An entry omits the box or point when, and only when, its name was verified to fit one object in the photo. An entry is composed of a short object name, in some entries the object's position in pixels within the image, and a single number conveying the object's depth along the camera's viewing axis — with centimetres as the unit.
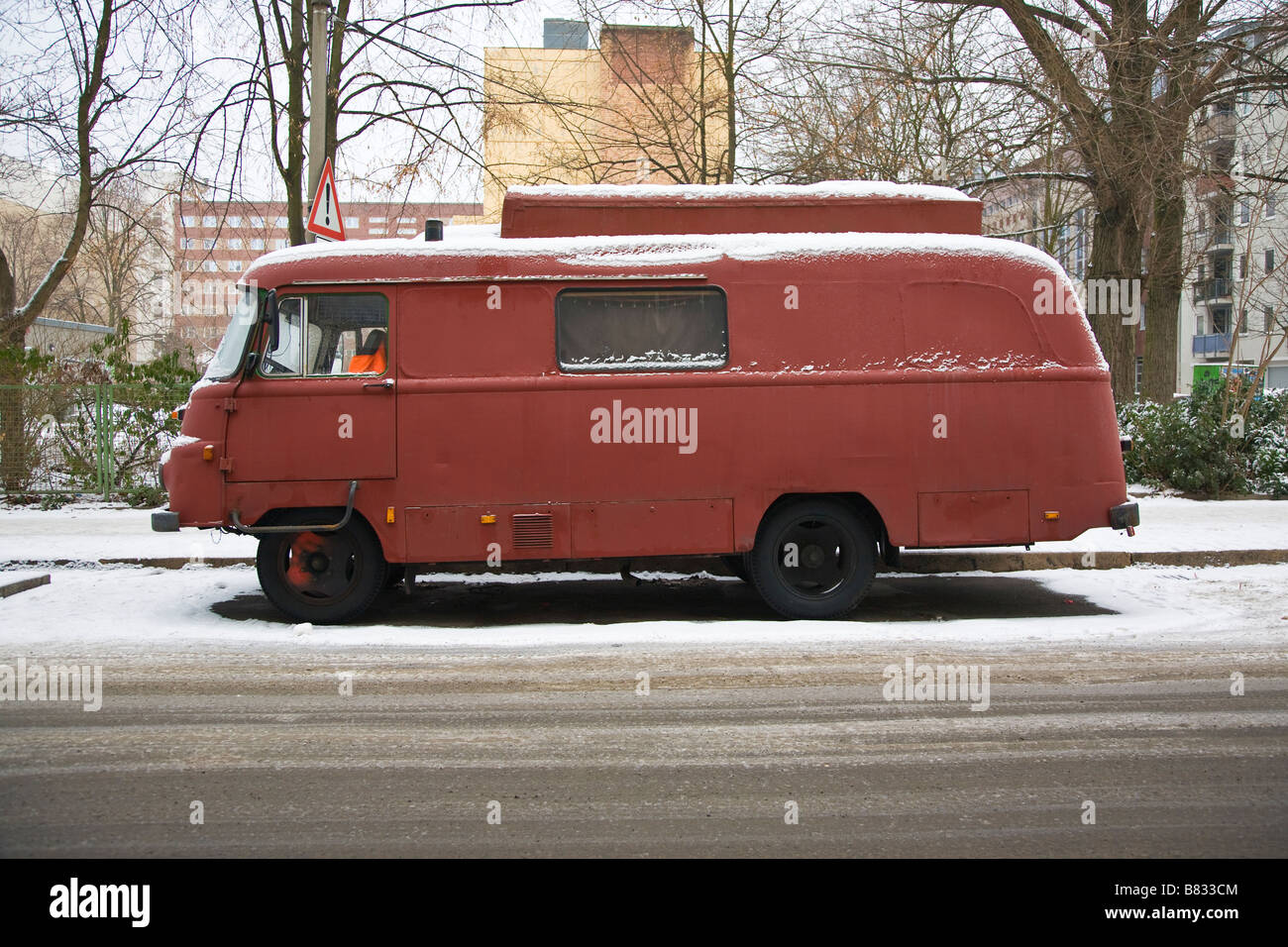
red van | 779
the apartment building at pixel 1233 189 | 1623
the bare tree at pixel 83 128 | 1678
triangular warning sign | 1050
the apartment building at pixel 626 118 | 1942
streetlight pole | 1207
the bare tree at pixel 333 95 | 1549
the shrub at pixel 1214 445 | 1480
